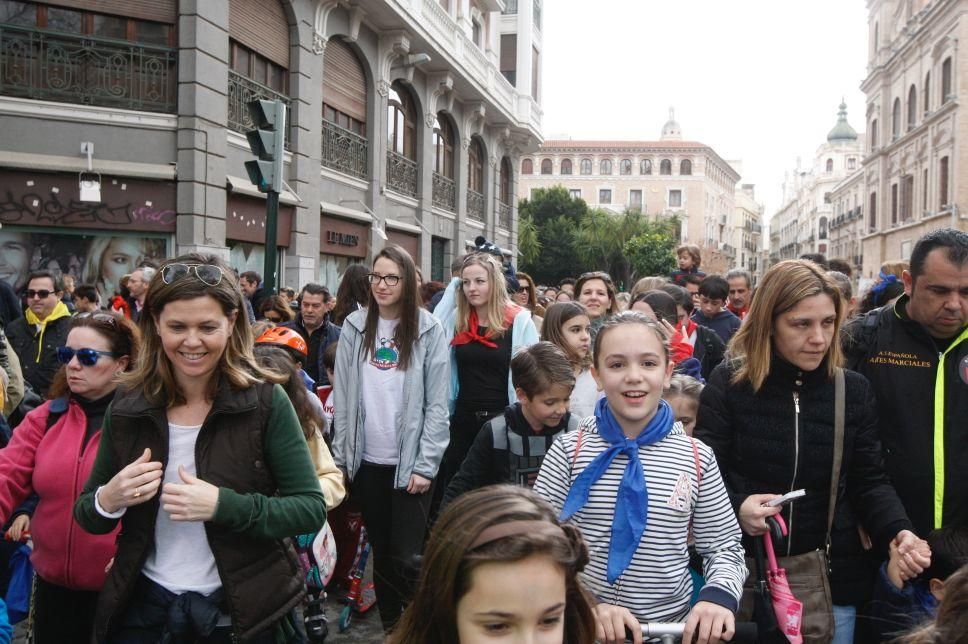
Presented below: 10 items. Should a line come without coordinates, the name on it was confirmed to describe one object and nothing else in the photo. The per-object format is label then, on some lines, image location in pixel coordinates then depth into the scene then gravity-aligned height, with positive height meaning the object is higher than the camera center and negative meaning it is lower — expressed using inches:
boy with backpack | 144.9 -21.7
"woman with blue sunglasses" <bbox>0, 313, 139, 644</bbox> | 112.2 -26.3
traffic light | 261.7 +57.9
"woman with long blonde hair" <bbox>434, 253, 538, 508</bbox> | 197.2 -8.5
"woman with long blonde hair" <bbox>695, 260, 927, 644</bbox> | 113.0 -16.8
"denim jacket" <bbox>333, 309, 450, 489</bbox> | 175.2 -21.1
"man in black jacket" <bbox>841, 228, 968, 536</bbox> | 114.3 -9.5
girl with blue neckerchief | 98.0 -22.7
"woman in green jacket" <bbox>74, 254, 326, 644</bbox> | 94.5 -21.7
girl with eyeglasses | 175.6 -21.6
